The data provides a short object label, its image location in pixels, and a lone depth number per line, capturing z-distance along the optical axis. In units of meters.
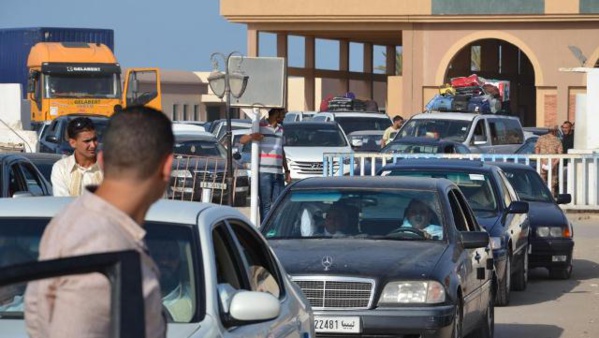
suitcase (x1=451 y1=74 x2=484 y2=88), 40.09
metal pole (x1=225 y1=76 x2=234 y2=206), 19.78
